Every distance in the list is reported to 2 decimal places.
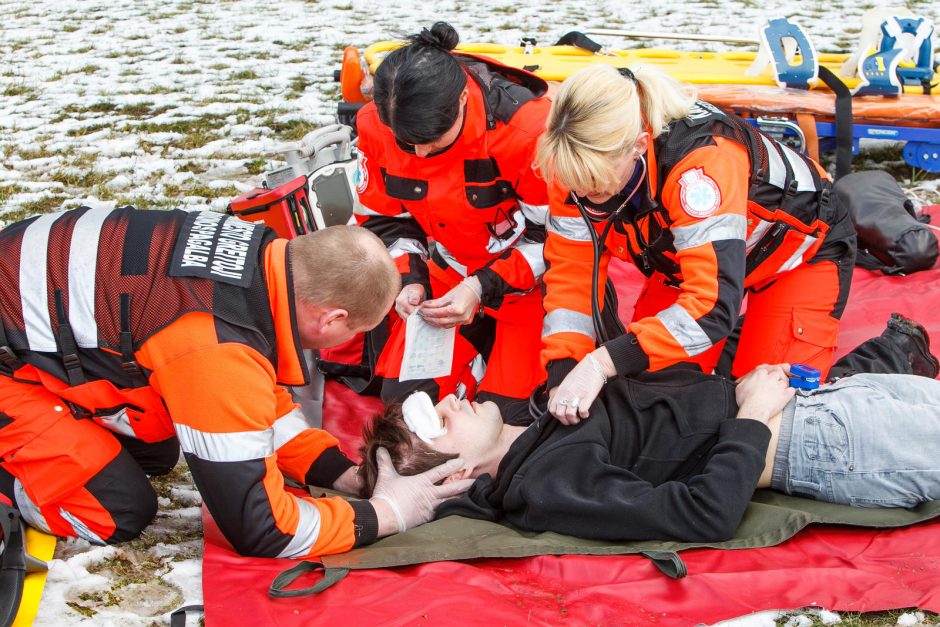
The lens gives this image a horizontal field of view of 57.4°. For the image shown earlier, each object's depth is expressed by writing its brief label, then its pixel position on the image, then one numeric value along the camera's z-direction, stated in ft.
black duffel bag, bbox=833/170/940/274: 13.98
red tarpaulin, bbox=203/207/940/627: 7.64
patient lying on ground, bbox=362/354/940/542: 8.51
